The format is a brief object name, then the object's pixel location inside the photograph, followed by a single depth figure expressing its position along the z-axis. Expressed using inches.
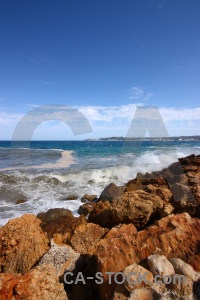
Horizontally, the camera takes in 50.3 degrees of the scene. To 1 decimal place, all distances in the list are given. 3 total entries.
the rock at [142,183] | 389.1
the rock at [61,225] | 212.1
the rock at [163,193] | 237.1
